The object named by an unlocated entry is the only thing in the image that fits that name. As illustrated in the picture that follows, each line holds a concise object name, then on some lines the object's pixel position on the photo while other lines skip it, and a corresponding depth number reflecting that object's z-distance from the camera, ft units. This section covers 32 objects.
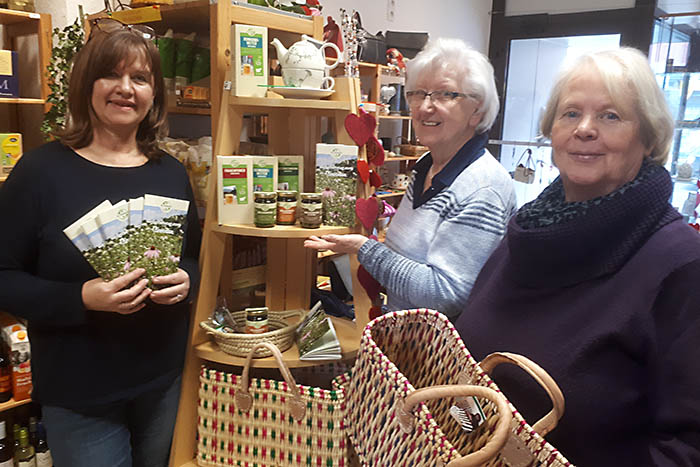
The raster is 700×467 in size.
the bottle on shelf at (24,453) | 7.62
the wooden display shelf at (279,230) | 5.05
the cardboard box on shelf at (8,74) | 7.55
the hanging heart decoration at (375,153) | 5.52
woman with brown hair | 4.38
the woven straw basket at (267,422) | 4.76
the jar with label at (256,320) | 5.35
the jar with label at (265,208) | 5.08
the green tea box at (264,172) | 5.24
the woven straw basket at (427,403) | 2.83
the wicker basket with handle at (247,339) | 5.26
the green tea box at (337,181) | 5.17
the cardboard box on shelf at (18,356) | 7.32
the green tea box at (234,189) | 5.12
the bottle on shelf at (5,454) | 7.45
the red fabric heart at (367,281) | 5.49
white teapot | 5.21
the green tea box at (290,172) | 5.44
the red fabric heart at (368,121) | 5.21
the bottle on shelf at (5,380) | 7.39
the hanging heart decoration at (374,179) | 5.53
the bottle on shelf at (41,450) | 7.68
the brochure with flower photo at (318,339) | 5.27
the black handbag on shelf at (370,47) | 14.60
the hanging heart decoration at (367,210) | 5.29
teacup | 5.24
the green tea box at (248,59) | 5.08
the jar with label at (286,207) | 5.19
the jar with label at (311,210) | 5.14
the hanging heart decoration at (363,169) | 5.28
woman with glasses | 4.62
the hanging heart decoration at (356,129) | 5.20
